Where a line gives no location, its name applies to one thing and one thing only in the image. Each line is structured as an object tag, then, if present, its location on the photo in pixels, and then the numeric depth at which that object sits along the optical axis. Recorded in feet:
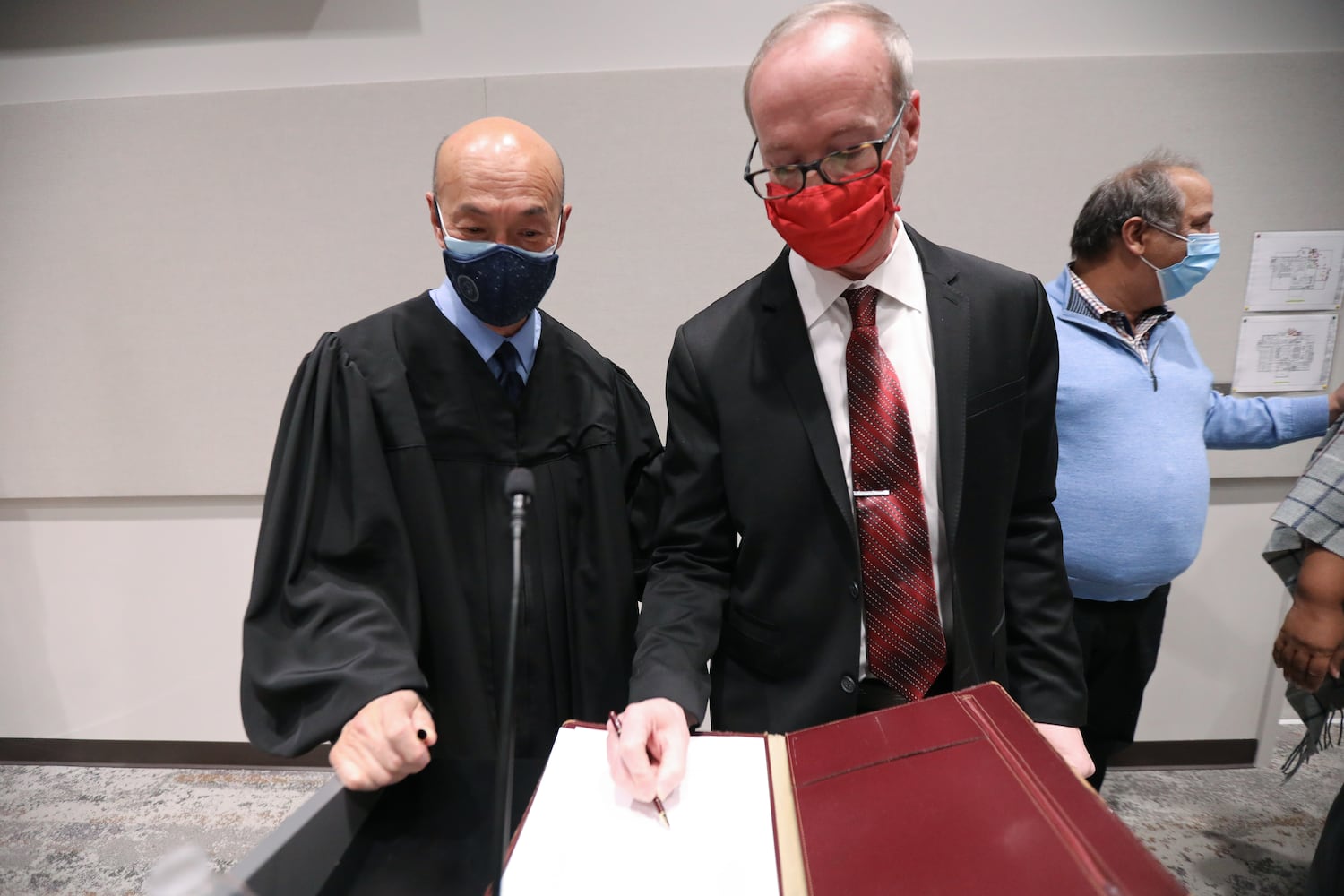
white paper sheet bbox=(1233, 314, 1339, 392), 7.52
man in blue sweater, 5.77
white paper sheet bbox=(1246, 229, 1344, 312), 7.32
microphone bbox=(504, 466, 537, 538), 2.03
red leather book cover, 1.69
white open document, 1.89
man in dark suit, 3.25
